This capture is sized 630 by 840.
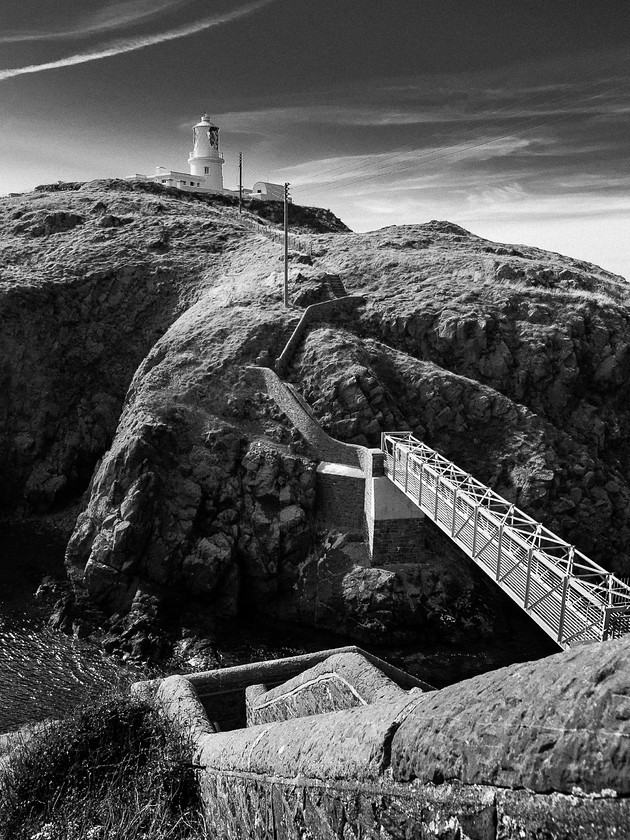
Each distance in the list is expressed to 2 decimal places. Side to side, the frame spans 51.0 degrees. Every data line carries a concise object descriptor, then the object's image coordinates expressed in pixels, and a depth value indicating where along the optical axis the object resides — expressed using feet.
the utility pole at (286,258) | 122.21
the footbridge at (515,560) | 46.65
